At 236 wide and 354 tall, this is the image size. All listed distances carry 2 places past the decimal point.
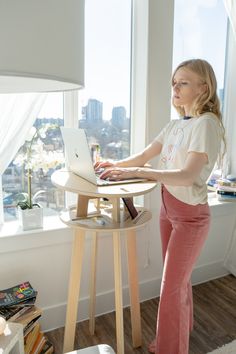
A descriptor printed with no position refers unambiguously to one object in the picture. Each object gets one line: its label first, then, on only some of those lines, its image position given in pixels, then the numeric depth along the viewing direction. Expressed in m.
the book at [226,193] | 2.33
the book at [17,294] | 1.44
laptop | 1.21
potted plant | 1.67
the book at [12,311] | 1.39
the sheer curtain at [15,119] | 1.48
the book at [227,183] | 2.35
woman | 1.25
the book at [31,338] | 1.46
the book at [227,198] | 2.33
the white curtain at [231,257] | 2.43
